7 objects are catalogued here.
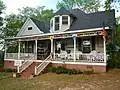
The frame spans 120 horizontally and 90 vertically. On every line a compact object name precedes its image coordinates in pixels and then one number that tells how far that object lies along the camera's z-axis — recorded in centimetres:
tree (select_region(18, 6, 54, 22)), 4737
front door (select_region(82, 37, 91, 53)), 1927
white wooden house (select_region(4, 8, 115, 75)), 1647
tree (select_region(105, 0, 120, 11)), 1346
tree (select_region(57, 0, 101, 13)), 3819
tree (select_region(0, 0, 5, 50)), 3367
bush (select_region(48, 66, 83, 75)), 1546
